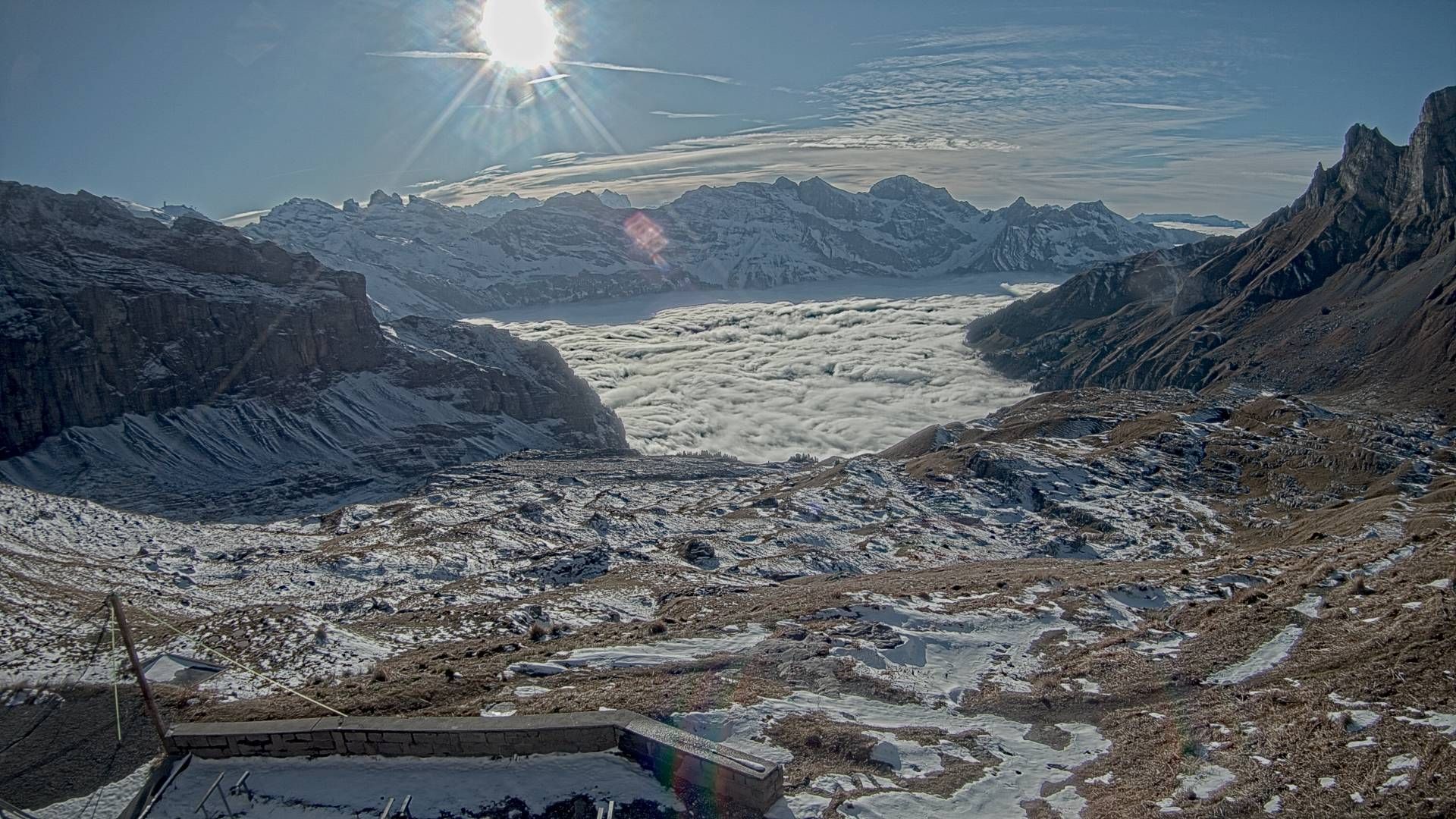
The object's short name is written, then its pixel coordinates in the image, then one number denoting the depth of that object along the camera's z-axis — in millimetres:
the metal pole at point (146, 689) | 16970
